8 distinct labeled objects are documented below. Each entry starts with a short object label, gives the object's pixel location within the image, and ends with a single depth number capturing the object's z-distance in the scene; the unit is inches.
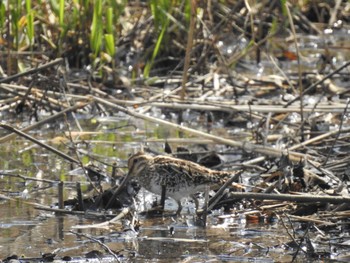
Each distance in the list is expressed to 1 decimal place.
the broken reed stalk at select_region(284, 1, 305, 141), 579.4
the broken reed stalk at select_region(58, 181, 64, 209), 456.1
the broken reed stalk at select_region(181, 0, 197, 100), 645.3
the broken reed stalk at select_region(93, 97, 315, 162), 543.5
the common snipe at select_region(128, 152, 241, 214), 475.8
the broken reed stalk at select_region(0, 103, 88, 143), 516.7
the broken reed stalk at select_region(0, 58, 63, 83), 571.2
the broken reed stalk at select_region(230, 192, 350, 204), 358.0
